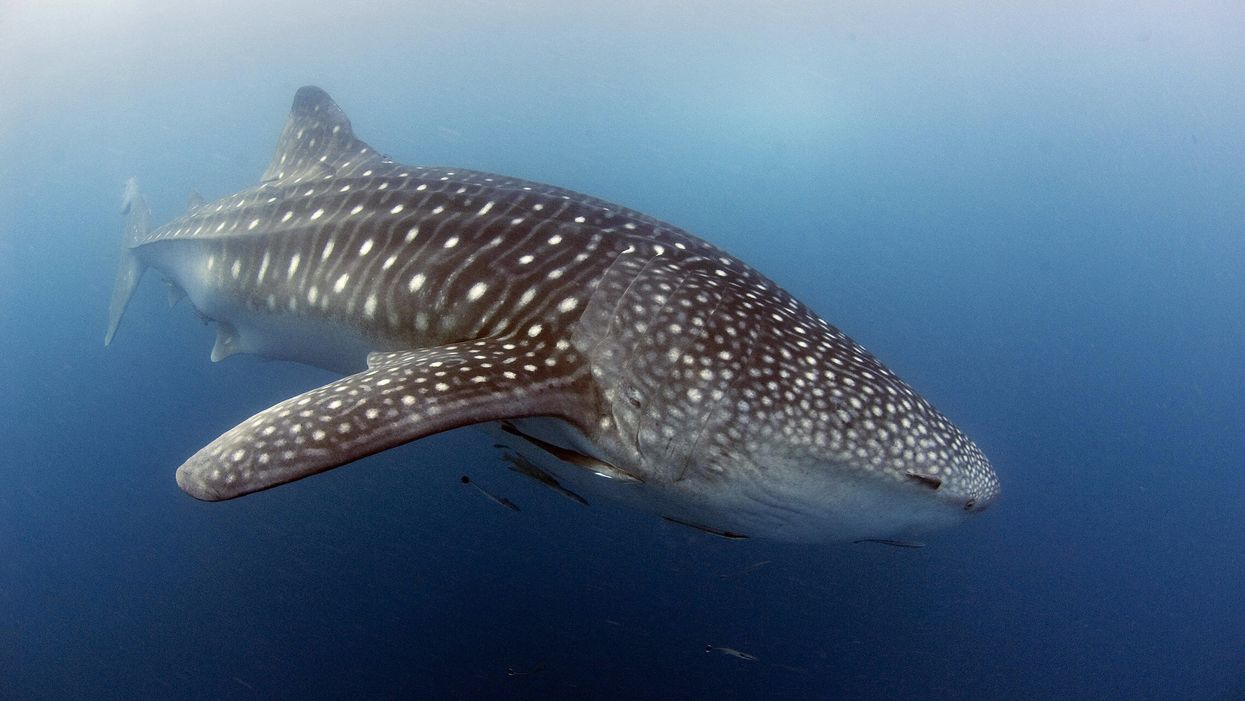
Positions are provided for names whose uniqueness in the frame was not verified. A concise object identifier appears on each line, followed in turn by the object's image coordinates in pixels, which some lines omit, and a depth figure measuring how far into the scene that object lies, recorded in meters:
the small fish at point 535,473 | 3.01
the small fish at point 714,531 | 2.83
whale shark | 2.28
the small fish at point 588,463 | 2.56
